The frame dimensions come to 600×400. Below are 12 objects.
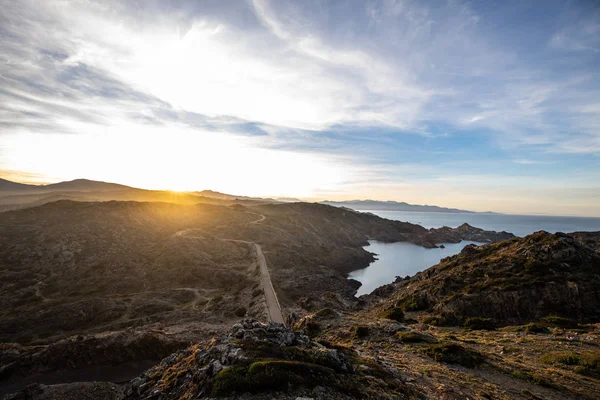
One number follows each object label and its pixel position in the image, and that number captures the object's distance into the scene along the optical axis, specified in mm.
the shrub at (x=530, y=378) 16197
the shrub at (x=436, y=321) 33062
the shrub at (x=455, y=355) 19105
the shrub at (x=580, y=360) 17942
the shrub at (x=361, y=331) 27141
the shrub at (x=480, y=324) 30391
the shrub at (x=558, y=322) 27666
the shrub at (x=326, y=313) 34625
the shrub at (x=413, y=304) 40656
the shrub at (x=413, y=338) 24005
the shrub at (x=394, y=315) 36469
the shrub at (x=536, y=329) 26467
